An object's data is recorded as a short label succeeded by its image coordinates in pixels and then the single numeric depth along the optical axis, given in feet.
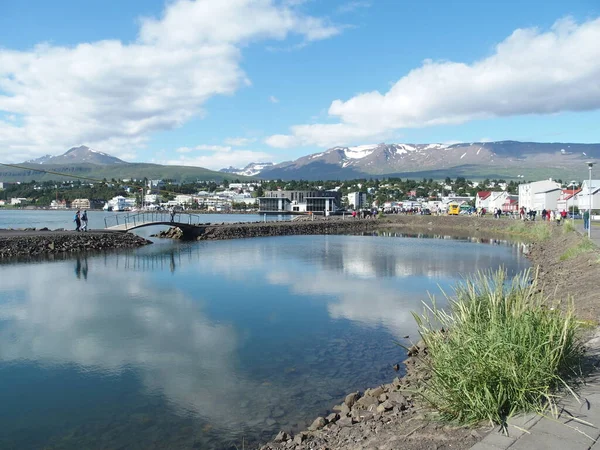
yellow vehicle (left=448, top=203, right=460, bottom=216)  239.91
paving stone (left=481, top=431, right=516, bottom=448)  14.00
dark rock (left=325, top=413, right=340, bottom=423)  23.21
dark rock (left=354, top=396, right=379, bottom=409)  24.30
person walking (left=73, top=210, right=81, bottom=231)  112.57
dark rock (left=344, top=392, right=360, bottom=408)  24.95
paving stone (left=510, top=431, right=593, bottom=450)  13.55
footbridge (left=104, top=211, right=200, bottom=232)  117.60
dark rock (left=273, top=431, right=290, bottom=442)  21.63
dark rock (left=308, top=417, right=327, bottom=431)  22.62
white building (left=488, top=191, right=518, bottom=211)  310.86
